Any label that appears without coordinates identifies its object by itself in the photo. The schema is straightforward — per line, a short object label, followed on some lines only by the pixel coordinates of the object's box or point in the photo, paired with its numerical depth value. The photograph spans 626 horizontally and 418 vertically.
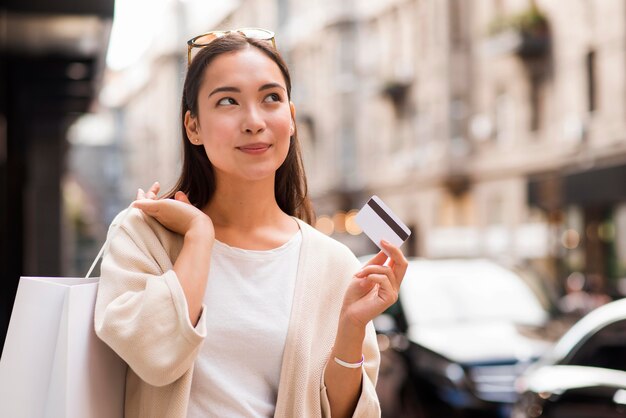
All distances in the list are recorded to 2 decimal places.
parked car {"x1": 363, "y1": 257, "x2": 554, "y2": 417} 7.64
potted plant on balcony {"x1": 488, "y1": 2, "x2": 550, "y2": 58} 27.20
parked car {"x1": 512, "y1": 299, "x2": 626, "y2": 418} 5.21
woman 2.06
